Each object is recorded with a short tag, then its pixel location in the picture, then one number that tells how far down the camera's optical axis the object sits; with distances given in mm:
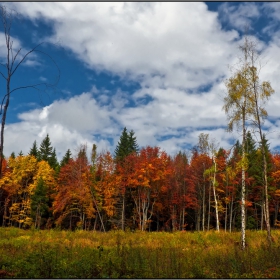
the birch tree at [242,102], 17052
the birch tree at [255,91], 16406
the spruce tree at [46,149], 64381
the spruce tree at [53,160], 57244
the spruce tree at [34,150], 62497
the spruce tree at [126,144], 52494
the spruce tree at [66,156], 57141
